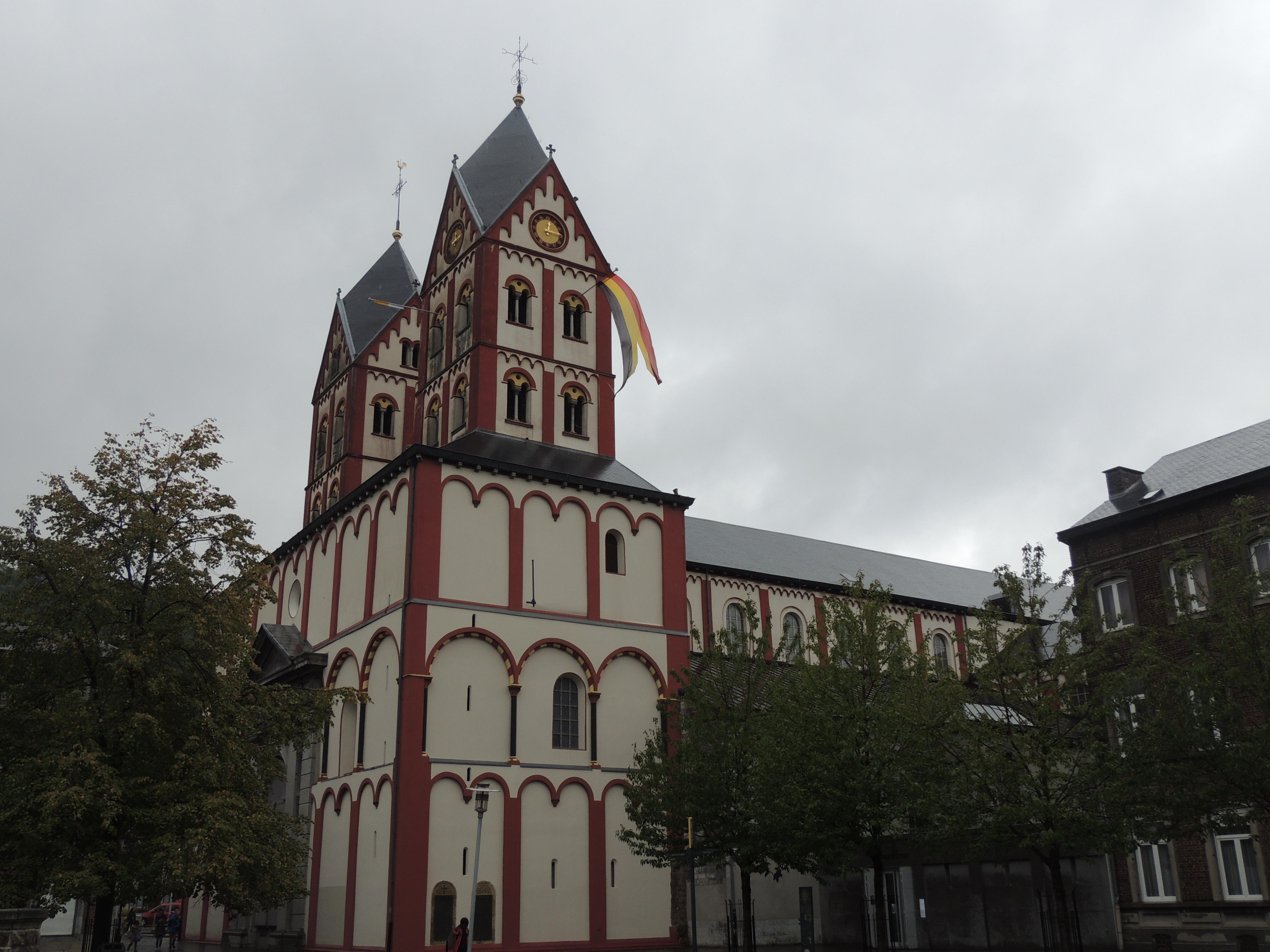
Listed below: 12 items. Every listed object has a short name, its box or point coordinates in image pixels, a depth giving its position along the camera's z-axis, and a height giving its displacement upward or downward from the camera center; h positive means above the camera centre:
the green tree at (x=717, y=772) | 28.98 +2.45
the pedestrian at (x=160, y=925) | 45.16 -1.88
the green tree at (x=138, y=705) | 24.30 +3.80
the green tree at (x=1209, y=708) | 22.00 +2.88
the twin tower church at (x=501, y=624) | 32.75 +7.53
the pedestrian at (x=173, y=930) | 39.91 -1.81
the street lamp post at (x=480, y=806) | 25.16 +1.38
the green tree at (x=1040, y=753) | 23.39 +2.20
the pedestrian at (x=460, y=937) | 23.02 -1.23
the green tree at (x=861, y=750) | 25.70 +2.58
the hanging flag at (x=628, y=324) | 43.41 +19.71
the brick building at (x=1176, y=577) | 27.89 +7.24
